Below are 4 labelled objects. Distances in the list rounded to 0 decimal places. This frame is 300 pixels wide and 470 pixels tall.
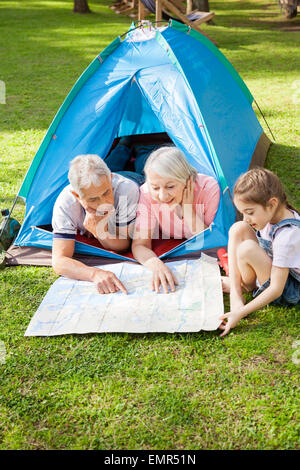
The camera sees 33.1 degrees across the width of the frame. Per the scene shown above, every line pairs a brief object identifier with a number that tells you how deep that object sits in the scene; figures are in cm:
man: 242
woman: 241
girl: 205
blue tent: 281
